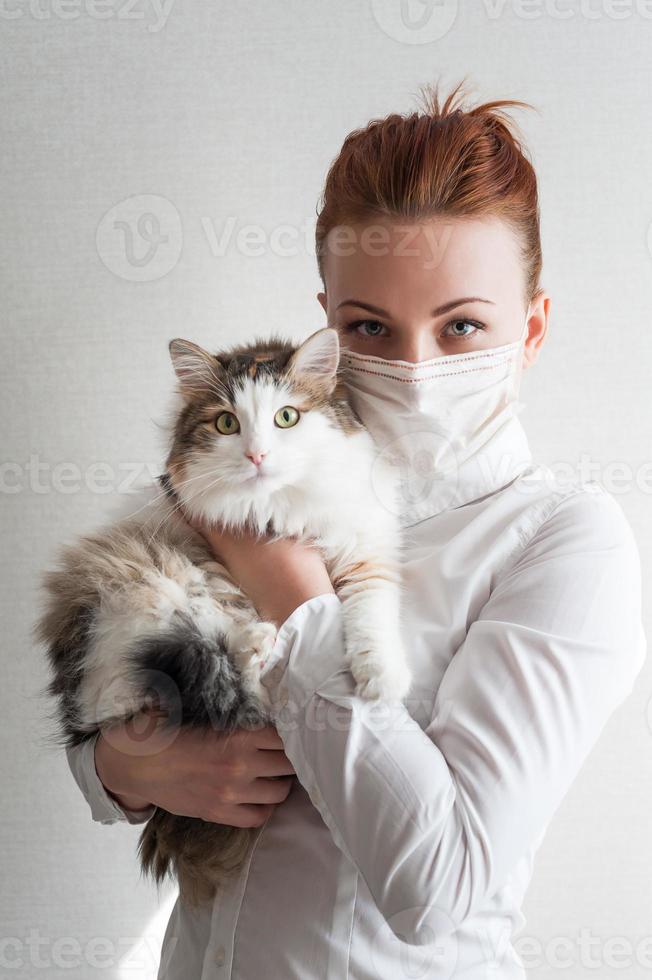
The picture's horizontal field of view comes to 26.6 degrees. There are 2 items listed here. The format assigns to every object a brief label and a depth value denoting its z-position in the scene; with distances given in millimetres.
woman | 773
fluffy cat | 836
